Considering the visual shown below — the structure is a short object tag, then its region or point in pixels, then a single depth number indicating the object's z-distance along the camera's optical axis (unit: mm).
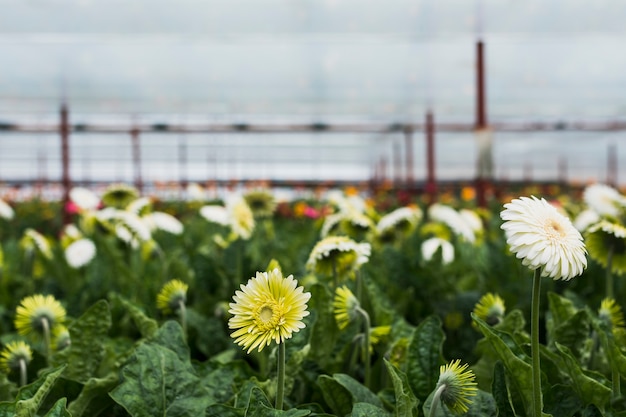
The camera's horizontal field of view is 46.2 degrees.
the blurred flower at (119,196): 2643
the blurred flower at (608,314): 1335
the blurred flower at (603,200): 2062
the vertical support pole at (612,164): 18703
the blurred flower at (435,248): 2183
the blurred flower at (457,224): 2250
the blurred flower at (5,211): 2759
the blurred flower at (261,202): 2523
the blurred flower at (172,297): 1455
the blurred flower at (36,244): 2337
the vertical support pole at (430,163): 6070
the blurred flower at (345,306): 1158
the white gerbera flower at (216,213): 2326
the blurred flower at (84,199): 2748
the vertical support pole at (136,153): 8664
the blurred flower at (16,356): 1236
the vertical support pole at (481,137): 4047
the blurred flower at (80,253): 2285
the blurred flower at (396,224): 2148
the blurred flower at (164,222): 2508
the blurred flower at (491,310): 1363
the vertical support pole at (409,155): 9273
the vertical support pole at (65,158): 5461
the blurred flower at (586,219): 2057
